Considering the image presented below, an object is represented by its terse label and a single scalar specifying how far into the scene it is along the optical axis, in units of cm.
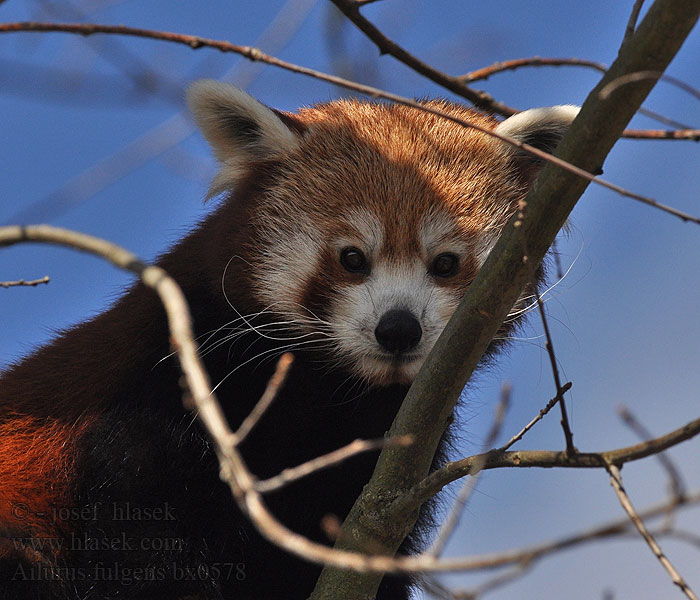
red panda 798
